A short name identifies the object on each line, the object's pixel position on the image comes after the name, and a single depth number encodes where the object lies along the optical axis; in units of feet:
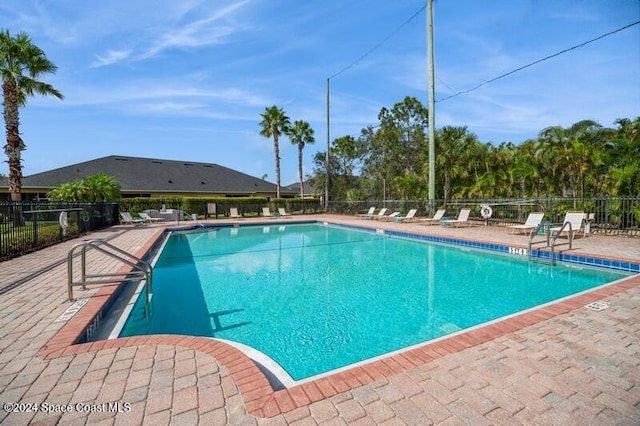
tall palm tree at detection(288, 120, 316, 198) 104.99
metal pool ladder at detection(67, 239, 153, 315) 14.19
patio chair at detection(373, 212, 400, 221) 60.55
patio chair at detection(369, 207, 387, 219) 64.66
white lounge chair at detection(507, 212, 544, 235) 35.91
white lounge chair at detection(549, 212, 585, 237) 30.99
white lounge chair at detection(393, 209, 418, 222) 58.49
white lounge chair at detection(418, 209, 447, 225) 52.85
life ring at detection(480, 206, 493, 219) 45.16
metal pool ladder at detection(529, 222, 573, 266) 24.80
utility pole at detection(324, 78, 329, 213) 84.86
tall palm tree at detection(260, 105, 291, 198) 97.96
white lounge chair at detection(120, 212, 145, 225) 56.65
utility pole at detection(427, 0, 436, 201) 51.39
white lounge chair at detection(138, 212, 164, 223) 59.00
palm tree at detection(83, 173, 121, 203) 57.31
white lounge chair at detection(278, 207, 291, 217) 80.69
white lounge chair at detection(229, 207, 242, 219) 78.14
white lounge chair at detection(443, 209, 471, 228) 47.18
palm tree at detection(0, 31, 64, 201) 45.93
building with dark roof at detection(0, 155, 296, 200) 82.02
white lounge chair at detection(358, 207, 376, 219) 69.46
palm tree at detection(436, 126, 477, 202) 64.44
